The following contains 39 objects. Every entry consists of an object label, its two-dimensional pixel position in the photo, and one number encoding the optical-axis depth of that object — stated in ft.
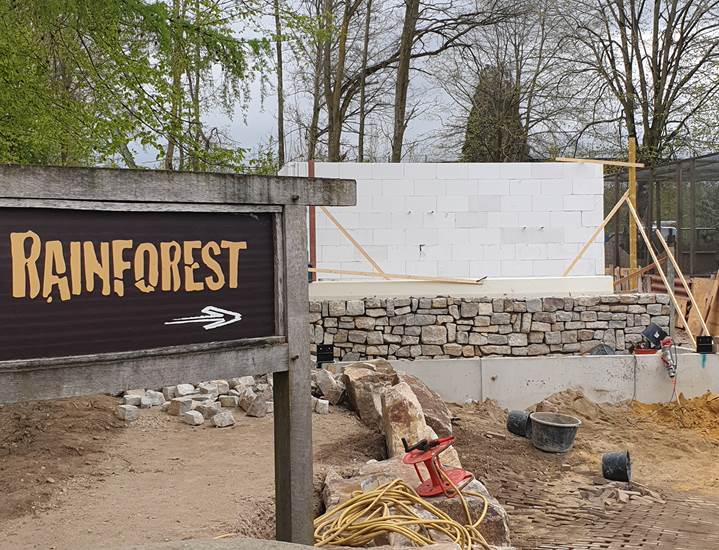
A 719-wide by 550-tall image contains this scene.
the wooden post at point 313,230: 40.32
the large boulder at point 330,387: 28.14
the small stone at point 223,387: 27.55
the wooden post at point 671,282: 40.60
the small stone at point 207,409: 25.18
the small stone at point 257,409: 25.58
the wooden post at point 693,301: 37.76
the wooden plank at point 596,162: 40.96
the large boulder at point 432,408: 24.68
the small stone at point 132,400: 25.27
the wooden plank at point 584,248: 41.78
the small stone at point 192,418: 24.32
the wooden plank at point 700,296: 47.34
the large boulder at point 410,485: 16.82
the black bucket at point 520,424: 29.60
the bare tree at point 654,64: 76.13
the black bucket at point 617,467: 25.02
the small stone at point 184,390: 26.71
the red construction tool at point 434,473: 16.26
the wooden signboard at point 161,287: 9.80
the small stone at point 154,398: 25.75
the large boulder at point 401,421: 21.99
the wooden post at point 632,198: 44.21
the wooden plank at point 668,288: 37.75
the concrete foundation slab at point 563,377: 35.01
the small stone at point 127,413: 23.97
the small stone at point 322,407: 26.76
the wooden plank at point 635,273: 44.71
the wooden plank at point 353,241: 40.57
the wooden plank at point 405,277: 39.73
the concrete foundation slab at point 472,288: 39.60
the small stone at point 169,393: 26.57
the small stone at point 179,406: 25.09
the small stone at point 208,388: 27.48
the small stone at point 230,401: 26.53
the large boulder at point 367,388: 25.90
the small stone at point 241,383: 28.11
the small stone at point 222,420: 24.22
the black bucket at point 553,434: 27.89
